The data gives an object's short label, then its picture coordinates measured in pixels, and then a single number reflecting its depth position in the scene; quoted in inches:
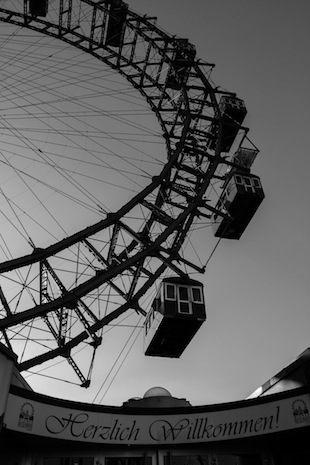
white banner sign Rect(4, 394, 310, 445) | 526.3
